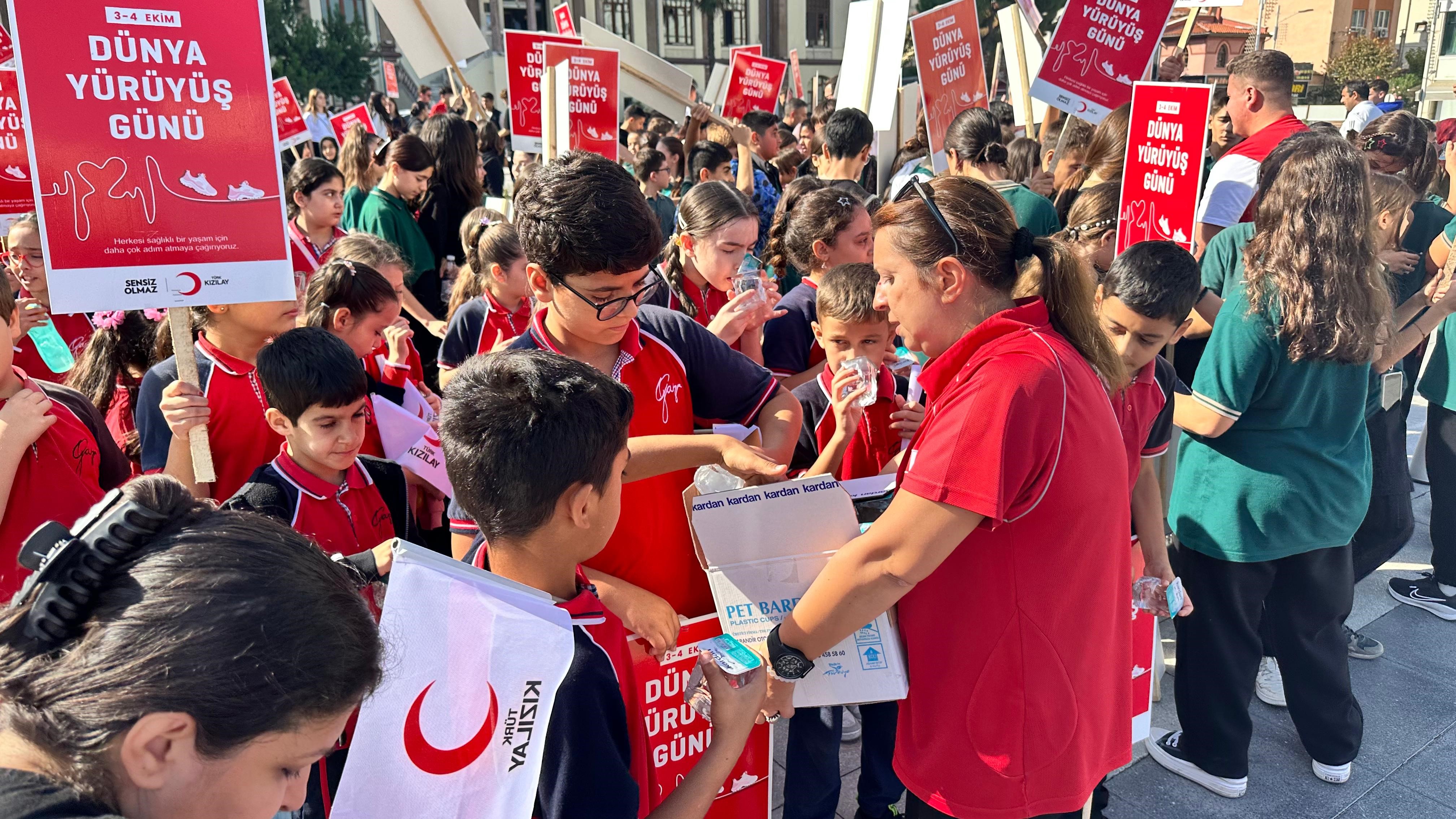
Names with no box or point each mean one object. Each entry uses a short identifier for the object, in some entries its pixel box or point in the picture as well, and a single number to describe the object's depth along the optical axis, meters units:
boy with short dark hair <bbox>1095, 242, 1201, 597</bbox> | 2.81
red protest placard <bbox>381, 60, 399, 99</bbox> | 17.86
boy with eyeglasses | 2.12
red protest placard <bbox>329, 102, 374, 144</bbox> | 9.52
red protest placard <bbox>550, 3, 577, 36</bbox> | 8.91
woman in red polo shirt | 1.78
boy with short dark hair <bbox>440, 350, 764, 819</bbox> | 1.49
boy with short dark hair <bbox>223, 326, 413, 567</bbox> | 2.48
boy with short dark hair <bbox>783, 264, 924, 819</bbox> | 2.83
